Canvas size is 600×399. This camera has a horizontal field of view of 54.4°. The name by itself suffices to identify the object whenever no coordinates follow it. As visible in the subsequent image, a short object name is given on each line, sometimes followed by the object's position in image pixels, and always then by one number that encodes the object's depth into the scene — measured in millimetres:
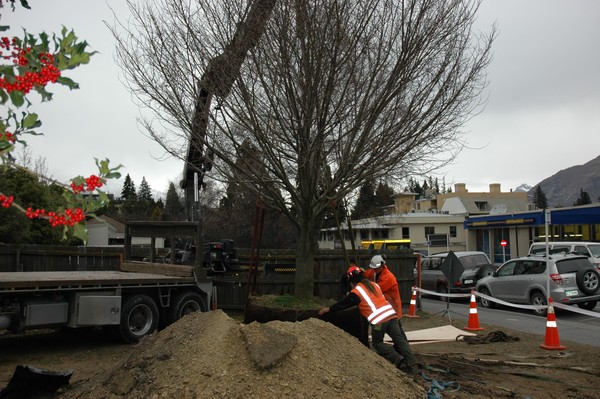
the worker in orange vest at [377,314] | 7996
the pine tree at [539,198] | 114812
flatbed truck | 9336
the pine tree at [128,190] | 107375
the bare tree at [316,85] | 9484
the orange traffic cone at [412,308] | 15508
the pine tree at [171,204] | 73119
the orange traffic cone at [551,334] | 10719
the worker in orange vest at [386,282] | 9312
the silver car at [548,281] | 15695
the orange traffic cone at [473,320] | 13202
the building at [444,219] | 47656
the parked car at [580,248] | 21231
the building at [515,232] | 36281
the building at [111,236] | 52219
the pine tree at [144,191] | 115594
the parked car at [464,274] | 21312
